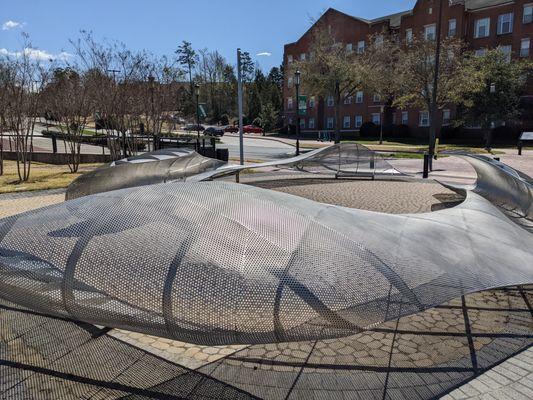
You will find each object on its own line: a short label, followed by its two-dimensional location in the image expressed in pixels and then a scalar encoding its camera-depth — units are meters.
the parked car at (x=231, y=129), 71.69
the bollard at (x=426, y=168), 18.48
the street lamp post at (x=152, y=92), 25.88
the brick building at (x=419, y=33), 44.56
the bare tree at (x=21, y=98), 18.73
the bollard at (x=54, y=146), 28.63
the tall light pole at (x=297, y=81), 25.86
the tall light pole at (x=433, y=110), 25.22
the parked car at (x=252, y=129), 70.12
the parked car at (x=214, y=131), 59.30
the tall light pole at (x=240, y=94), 20.42
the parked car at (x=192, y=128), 65.43
